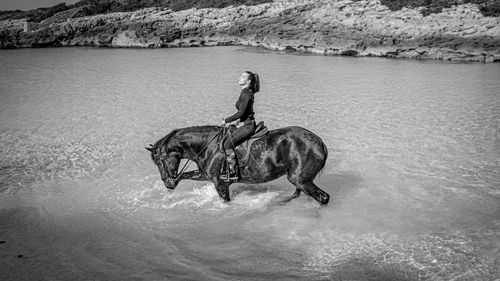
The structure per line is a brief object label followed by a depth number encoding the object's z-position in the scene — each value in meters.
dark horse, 5.79
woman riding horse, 5.61
